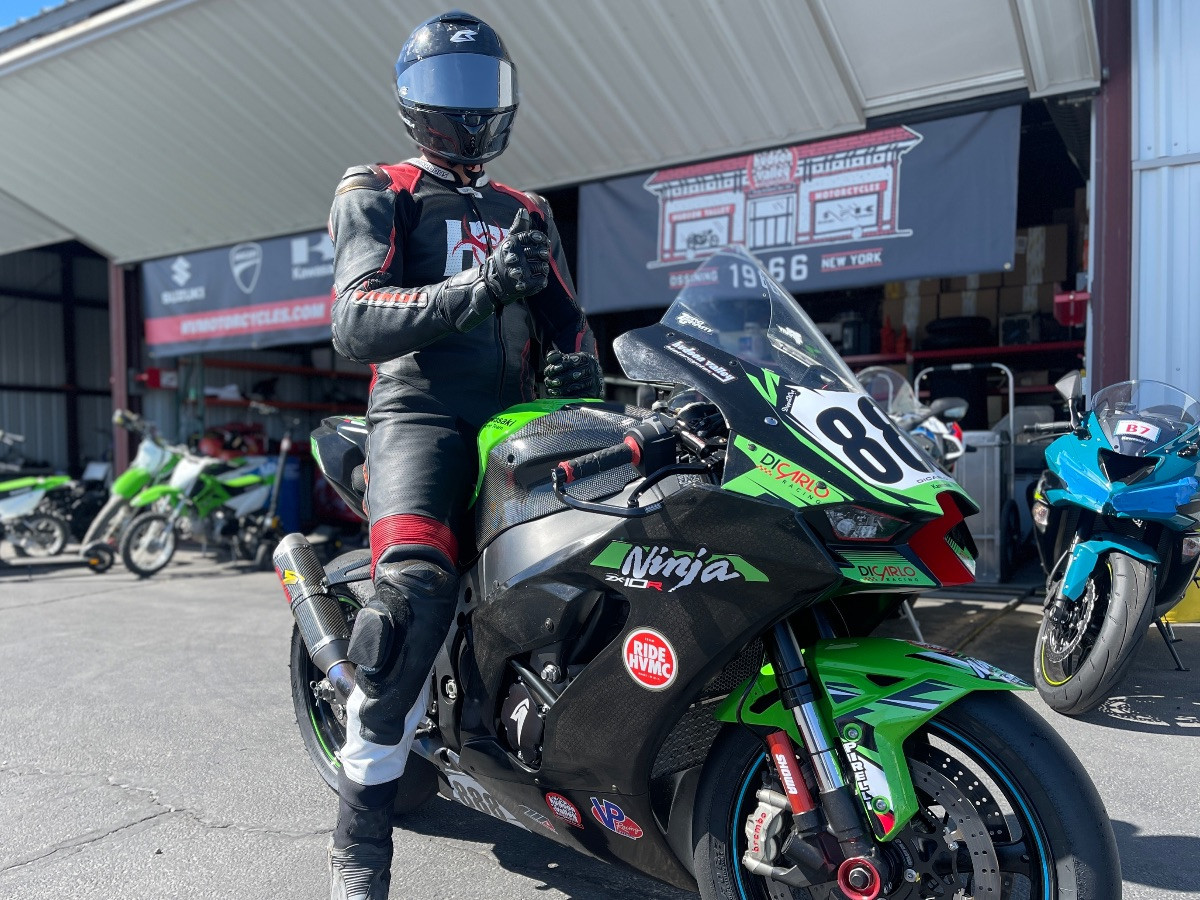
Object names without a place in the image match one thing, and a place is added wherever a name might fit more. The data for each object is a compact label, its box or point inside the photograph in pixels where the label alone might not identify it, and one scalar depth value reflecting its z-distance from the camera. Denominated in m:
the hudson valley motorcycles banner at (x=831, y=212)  5.90
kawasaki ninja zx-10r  1.55
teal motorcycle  3.40
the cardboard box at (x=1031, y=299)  9.84
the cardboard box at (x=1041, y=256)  9.68
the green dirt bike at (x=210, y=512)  8.05
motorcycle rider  1.96
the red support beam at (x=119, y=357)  10.95
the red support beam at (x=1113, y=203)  5.48
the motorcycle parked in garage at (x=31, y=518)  9.07
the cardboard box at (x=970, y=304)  10.12
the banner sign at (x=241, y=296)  9.05
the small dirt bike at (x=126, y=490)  8.34
